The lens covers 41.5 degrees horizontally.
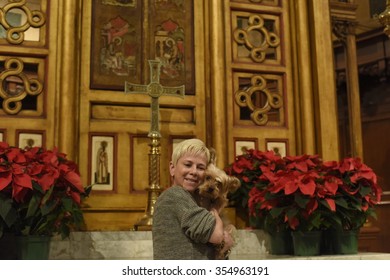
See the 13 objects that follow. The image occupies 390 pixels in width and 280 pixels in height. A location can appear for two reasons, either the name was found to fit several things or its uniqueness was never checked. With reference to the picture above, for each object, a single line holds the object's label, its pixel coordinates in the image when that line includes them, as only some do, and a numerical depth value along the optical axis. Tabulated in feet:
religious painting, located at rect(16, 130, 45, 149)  10.85
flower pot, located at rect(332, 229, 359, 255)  9.02
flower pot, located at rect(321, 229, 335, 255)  9.17
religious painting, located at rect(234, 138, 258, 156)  12.37
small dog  5.49
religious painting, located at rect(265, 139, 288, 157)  12.63
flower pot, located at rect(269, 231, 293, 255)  9.47
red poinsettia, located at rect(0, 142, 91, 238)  7.59
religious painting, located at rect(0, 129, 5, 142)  10.74
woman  5.17
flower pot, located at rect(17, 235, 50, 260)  7.82
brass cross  10.62
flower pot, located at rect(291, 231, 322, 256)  8.88
